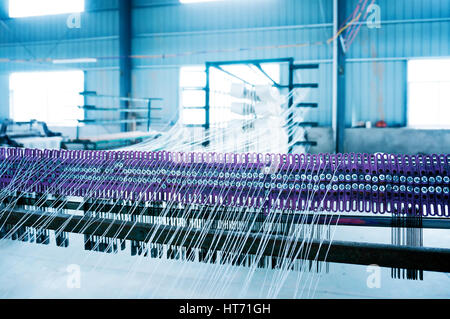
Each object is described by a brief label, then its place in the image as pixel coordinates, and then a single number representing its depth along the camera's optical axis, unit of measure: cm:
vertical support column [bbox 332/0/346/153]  726
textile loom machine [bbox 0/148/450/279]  147
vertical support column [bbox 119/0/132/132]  938
